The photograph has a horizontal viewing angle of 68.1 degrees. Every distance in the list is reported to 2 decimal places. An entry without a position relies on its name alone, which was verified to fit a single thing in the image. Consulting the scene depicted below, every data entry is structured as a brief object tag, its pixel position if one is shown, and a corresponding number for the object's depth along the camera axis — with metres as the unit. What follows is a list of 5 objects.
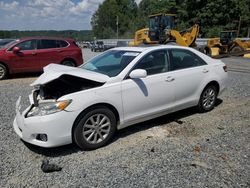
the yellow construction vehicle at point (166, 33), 12.85
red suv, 7.20
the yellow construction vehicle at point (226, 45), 14.81
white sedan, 2.66
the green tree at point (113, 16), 69.26
